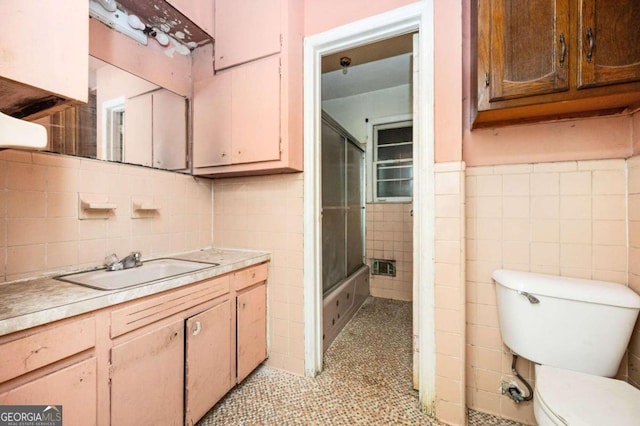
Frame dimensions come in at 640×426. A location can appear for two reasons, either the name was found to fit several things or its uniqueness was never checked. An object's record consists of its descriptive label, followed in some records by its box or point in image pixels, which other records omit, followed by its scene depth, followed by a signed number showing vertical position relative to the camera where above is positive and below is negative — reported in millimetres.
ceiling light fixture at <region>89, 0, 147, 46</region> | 1338 +1070
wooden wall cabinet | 936 +609
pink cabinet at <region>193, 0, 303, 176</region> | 1539 +764
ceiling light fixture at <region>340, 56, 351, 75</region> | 2393 +1445
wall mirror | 1261 +513
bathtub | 2029 -847
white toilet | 863 -552
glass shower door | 2195 +57
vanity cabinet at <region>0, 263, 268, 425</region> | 756 -548
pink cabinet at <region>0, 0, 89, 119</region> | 684 +450
